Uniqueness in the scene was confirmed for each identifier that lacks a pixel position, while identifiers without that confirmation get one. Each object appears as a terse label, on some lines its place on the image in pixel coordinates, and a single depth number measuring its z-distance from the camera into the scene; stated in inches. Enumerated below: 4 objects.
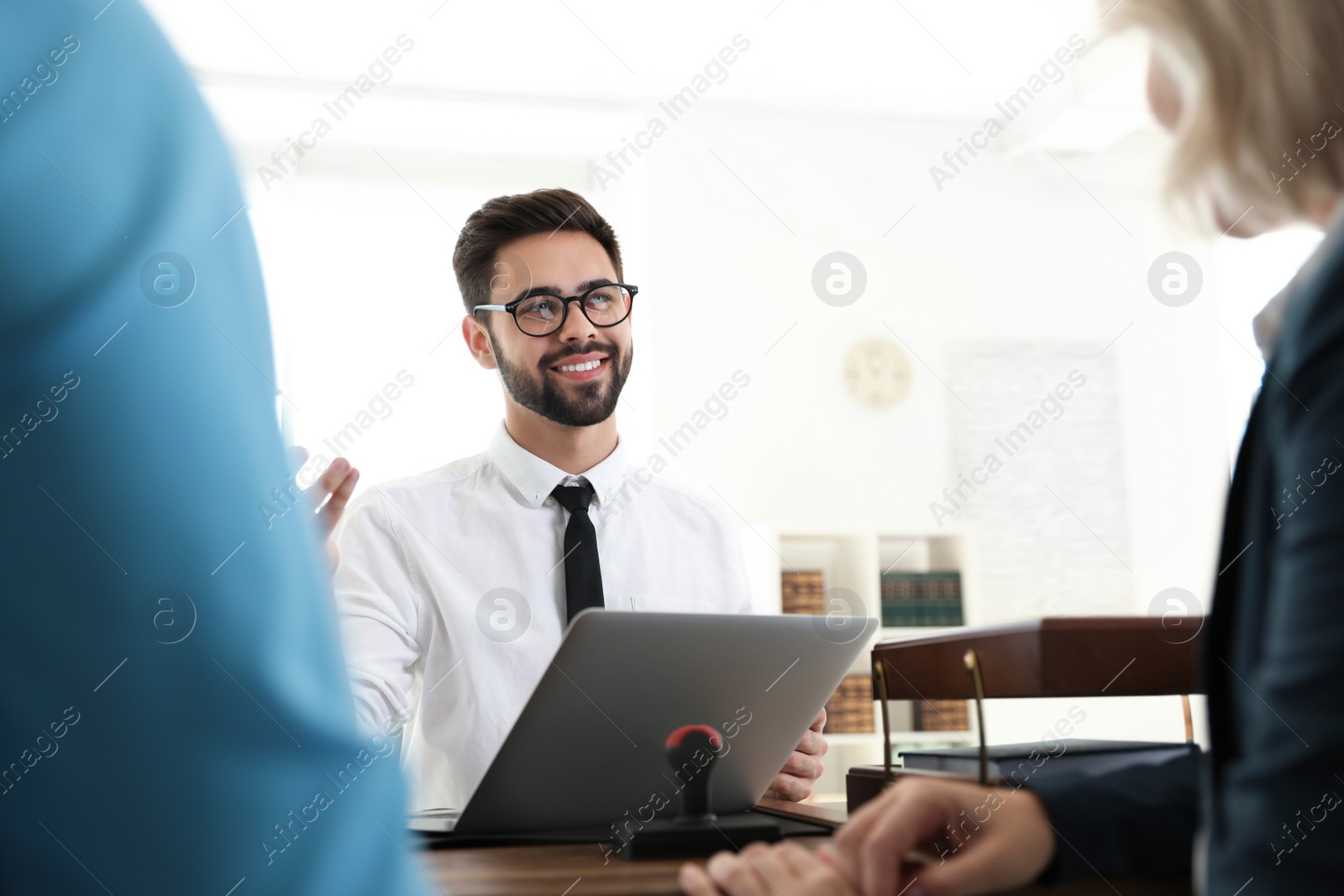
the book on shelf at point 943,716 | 173.2
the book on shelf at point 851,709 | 169.0
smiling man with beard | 84.7
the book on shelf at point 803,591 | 169.8
